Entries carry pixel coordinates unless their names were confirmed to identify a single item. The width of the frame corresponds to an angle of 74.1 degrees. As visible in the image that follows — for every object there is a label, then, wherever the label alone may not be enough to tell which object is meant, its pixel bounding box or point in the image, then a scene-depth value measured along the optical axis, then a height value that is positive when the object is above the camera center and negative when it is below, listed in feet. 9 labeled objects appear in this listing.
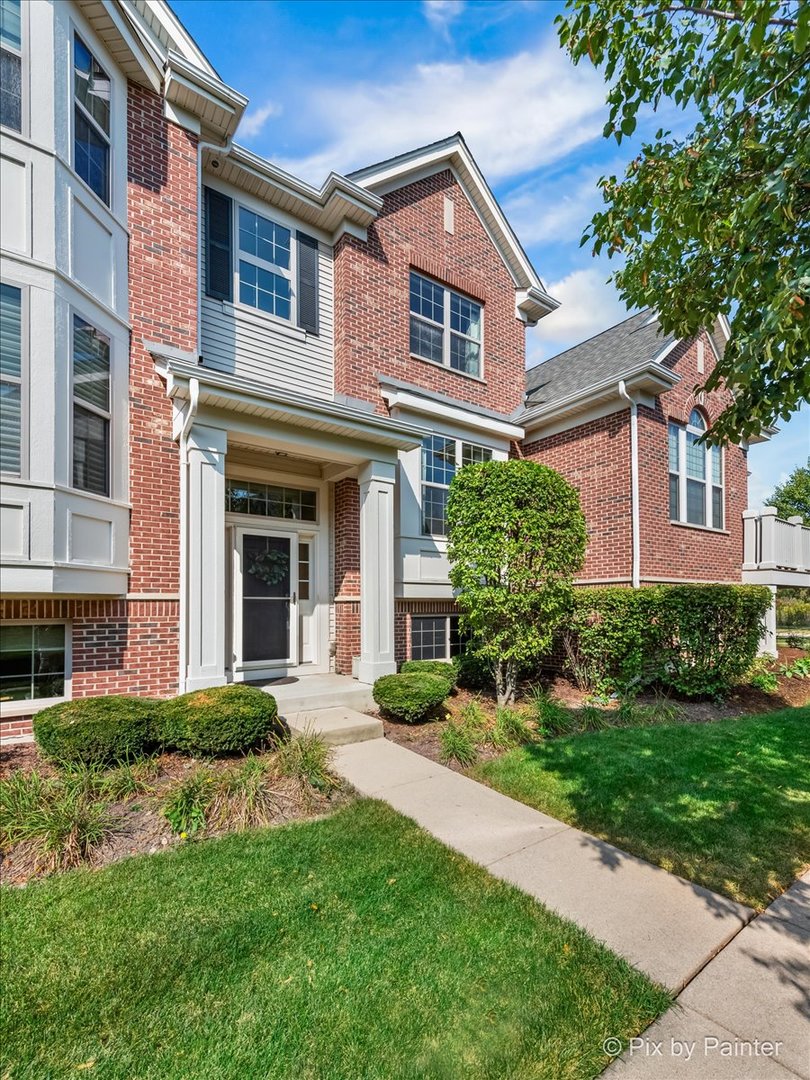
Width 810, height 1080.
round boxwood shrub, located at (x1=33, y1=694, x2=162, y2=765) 15.85 -5.42
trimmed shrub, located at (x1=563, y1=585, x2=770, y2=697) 27.66 -4.56
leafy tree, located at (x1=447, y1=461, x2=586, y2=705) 25.09 -0.24
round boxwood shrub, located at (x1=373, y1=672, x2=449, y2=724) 23.11 -6.27
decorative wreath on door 27.27 -0.81
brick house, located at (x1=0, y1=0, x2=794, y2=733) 18.25 +7.72
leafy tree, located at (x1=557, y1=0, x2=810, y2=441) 10.07 +8.02
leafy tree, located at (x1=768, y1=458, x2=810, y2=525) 115.44 +11.96
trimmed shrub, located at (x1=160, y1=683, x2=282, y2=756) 17.25 -5.59
